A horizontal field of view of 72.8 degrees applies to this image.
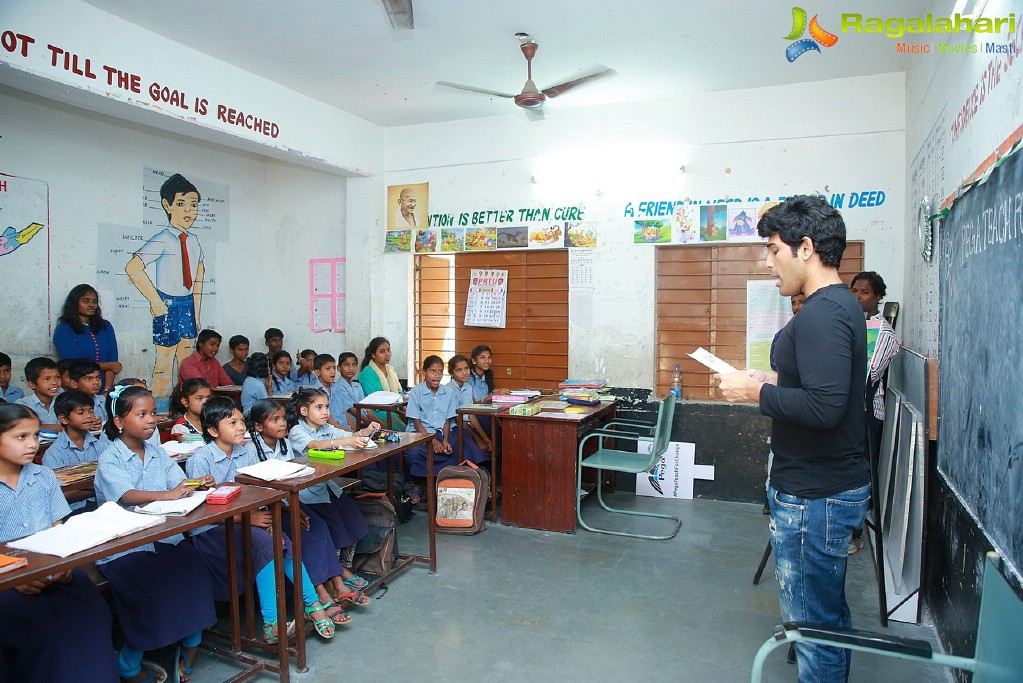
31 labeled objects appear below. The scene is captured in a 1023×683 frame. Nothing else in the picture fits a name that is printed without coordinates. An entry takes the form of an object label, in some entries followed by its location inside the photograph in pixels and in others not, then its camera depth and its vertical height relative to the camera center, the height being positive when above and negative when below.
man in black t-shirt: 1.78 -0.32
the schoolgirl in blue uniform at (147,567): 2.53 -0.97
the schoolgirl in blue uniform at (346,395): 5.52 -0.67
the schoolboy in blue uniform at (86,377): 4.54 -0.43
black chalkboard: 1.83 -0.13
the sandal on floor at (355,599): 3.27 -1.35
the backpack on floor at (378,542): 3.67 -1.21
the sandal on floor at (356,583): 3.43 -1.34
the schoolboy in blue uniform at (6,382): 4.78 -0.49
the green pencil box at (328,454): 3.15 -0.64
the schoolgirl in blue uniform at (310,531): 3.16 -1.01
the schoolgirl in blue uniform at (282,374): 6.67 -0.60
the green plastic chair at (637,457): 4.43 -0.95
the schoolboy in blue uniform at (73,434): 3.49 -0.63
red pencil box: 2.43 -0.65
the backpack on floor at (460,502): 4.50 -1.22
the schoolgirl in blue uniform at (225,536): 2.96 -0.96
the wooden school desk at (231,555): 1.86 -0.69
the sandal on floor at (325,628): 2.96 -1.34
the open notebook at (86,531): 1.98 -0.66
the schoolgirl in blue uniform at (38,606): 2.15 -0.95
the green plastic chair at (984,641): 1.23 -0.64
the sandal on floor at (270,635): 2.86 -1.33
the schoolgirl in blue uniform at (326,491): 3.41 -0.89
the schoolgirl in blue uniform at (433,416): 5.03 -0.75
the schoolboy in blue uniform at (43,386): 4.47 -0.49
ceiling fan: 4.74 +1.62
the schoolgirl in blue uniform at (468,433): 5.08 -0.87
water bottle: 5.90 -0.54
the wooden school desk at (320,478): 2.72 -0.67
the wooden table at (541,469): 4.52 -1.01
